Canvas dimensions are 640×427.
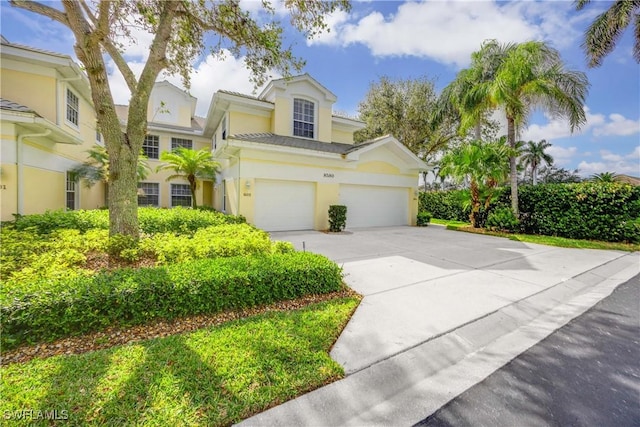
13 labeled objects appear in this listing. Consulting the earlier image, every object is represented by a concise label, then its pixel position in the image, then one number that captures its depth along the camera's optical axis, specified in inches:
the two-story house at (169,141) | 701.9
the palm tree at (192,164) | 521.7
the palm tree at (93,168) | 485.7
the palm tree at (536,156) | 1464.1
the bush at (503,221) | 481.4
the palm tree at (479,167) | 488.4
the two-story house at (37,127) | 319.0
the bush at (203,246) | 199.2
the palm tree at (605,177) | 681.1
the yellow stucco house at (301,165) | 436.1
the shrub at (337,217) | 464.1
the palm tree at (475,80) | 509.0
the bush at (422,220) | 601.6
